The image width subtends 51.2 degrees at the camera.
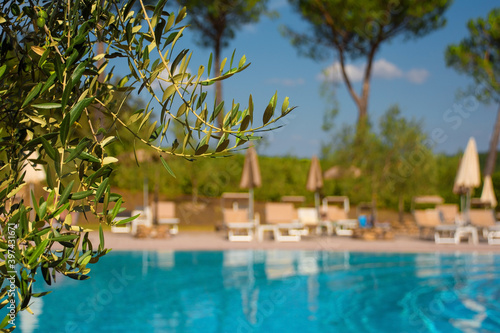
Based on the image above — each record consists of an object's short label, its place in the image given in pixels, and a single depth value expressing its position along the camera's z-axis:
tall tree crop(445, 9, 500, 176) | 22.69
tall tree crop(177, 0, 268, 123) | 24.19
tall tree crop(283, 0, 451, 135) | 24.30
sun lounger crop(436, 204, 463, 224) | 16.08
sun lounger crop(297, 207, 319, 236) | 15.60
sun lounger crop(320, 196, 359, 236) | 16.29
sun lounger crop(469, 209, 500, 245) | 14.07
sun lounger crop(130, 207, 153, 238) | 14.60
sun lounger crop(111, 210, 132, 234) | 16.40
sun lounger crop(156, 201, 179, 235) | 16.27
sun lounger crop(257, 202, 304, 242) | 14.42
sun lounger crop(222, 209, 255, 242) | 14.13
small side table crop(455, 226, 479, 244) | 13.71
